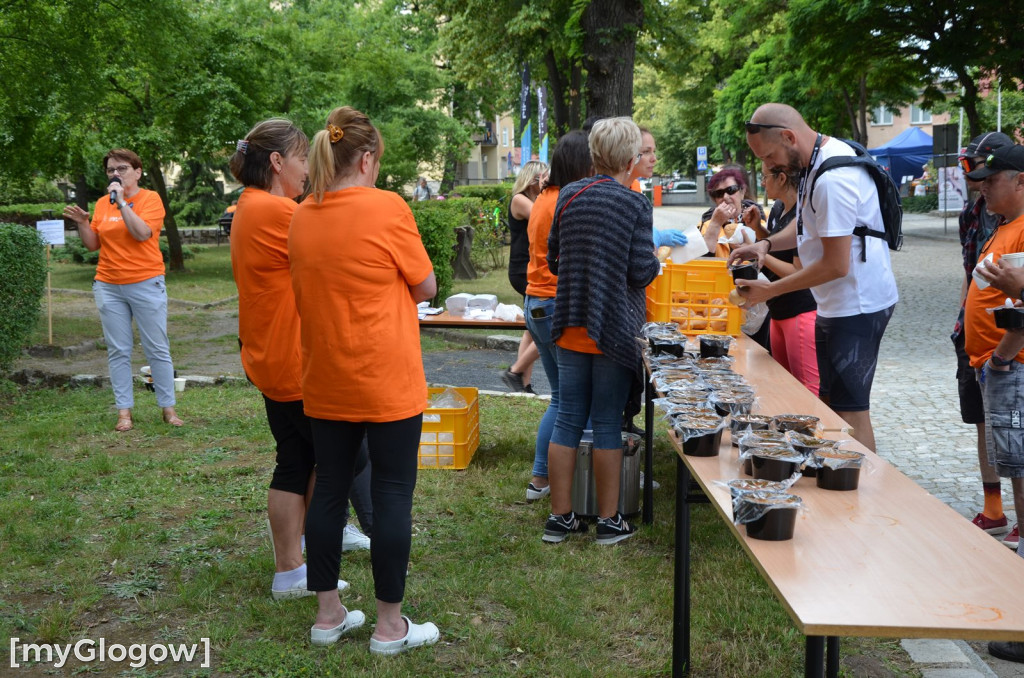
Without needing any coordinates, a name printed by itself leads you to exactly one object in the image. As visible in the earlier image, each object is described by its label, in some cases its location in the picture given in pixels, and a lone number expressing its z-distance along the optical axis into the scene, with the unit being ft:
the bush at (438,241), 41.83
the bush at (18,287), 27.43
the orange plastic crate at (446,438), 19.45
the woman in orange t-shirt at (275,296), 12.06
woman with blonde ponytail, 10.50
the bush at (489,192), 93.20
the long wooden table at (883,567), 5.88
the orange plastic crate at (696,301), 15.97
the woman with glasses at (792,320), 15.69
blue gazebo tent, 140.67
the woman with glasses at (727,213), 17.48
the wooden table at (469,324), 20.70
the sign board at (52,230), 34.04
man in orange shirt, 12.55
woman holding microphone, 21.43
